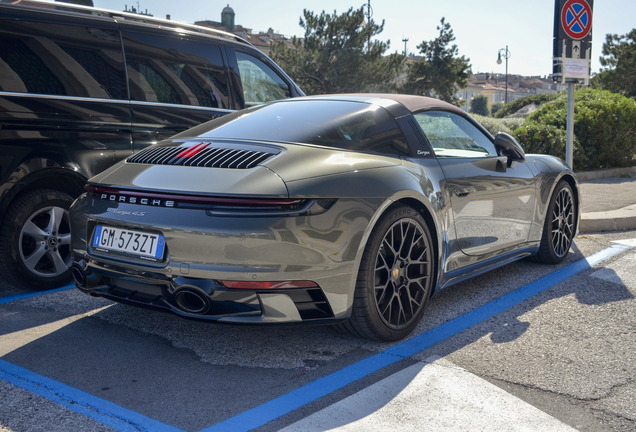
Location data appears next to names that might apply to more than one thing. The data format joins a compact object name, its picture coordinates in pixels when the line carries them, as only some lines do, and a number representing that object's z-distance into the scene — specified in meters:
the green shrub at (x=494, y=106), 161.90
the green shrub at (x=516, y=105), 37.59
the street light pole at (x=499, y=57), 61.50
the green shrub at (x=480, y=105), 152.00
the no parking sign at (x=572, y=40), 7.85
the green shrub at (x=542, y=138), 11.58
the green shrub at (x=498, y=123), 19.20
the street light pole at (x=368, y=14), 42.53
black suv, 4.20
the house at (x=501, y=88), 171.62
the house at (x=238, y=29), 88.62
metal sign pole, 8.08
